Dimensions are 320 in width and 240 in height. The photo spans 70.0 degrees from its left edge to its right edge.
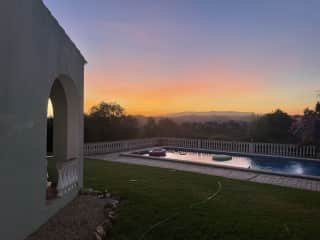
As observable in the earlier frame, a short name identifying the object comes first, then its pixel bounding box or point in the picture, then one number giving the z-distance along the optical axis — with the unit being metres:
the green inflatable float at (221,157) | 13.73
